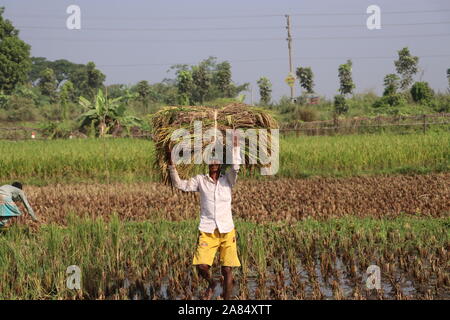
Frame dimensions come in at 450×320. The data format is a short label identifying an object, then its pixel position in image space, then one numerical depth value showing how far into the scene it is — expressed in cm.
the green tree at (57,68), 6334
